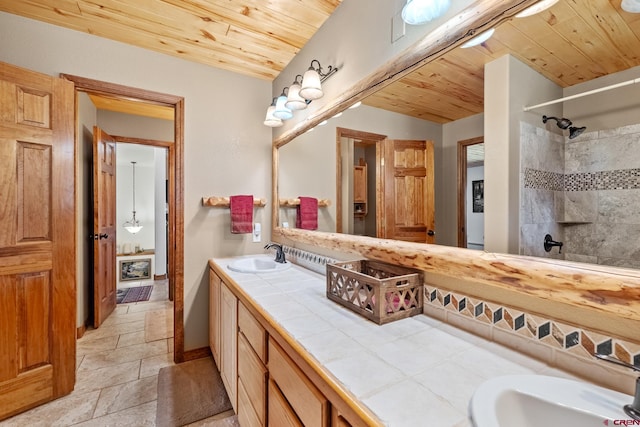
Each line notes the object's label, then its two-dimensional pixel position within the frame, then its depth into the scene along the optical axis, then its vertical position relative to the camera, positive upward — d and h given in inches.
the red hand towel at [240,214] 93.0 -0.3
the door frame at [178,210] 87.0 +1.1
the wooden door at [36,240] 64.2 -6.4
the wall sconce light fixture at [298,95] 67.8 +32.0
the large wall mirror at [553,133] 24.8 +8.7
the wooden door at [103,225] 111.5 -5.0
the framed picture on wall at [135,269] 181.2 -36.7
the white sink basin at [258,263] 81.9 -15.2
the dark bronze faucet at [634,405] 21.3 -15.0
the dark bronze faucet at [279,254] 84.0 -12.4
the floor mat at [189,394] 65.9 -47.5
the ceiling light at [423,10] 40.1 +30.8
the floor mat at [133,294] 147.4 -45.7
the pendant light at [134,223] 210.2 -7.4
